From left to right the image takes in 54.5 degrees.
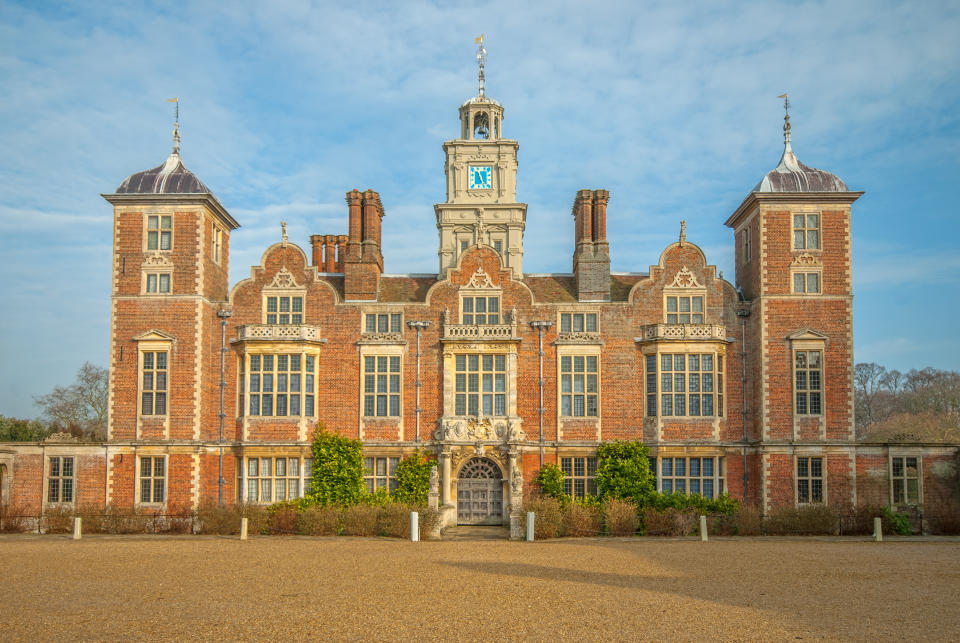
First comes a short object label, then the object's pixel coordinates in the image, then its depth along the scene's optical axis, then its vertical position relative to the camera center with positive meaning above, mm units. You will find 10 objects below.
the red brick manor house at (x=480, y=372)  30672 +1211
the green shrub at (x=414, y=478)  30688 -2319
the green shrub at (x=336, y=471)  30484 -2063
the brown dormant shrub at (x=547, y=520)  27281 -3284
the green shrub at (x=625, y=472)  30391 -2108
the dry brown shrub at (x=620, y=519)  27984 -3344
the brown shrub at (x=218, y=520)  28578 -3429
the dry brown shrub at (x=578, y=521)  27688 -3358
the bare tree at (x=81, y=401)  59438 +469
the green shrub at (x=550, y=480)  30672 -2393
